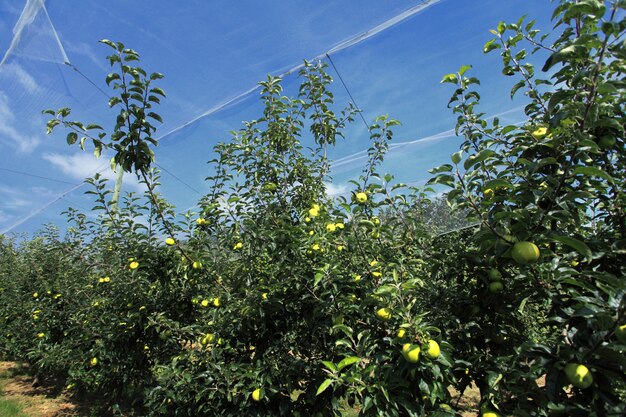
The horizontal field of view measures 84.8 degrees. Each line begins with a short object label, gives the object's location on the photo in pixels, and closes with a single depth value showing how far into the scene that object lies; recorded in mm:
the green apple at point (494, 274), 1616
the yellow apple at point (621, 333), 1023
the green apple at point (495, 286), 1602
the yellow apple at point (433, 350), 1448
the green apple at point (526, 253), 1266
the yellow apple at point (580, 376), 1097
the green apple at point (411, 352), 1455
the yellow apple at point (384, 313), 1635
